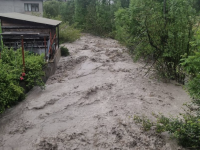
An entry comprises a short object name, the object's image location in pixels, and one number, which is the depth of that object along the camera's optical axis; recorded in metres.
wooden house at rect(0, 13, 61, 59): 9.25
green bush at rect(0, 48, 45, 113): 5.21
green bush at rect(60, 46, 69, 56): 12.60
